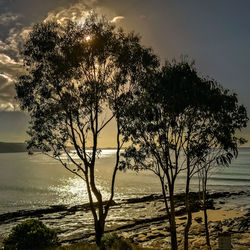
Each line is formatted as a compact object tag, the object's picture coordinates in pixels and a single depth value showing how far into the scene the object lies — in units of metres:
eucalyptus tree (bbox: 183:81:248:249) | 20.12
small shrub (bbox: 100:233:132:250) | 20.72
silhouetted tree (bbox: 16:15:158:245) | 23.23
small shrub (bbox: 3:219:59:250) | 22.36
